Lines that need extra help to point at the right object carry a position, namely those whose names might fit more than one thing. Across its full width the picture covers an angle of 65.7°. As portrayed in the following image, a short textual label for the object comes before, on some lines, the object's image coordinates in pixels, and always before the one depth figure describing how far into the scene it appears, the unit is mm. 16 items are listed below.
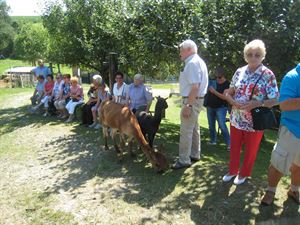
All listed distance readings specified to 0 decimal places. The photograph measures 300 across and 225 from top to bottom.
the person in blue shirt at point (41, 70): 8683
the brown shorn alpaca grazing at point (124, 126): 3760
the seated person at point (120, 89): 5506
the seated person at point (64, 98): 7079
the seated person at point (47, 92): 7520
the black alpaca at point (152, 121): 4313
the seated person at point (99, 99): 6023
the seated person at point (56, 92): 7192
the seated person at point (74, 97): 6798
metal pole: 6723
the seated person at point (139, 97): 5103
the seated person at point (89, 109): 6292
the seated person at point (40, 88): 8071
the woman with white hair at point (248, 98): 2793
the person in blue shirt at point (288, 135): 2415
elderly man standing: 3301
